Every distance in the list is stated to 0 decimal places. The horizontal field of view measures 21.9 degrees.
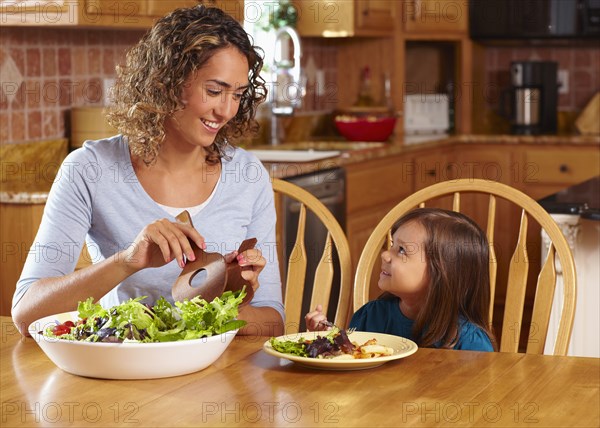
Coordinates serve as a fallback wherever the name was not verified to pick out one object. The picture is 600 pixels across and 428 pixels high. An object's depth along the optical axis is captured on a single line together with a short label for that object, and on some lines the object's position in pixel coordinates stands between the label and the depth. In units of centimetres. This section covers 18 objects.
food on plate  283
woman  336
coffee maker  759
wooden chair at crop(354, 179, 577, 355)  313
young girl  324
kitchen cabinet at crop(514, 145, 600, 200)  685
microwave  720
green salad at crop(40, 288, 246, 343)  278
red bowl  663
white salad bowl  274
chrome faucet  630
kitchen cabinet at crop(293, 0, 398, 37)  664
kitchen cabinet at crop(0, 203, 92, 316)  438
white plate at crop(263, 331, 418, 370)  279
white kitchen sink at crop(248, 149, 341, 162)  545
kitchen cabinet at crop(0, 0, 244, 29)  461
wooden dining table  258
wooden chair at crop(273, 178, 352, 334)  336
